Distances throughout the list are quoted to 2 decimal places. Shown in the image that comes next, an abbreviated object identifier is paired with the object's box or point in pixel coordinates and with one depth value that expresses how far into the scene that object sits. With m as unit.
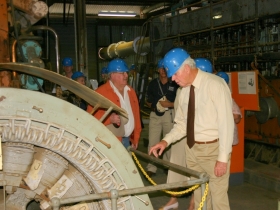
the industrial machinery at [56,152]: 2.65
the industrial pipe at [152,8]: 18.00
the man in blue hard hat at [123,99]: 5.39
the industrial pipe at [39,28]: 4.34
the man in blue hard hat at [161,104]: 7.21
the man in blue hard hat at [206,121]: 3.91
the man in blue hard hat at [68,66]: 9.80
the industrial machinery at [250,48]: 7.72
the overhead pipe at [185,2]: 12.70
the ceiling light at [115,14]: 19.31
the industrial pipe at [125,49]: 11.99
